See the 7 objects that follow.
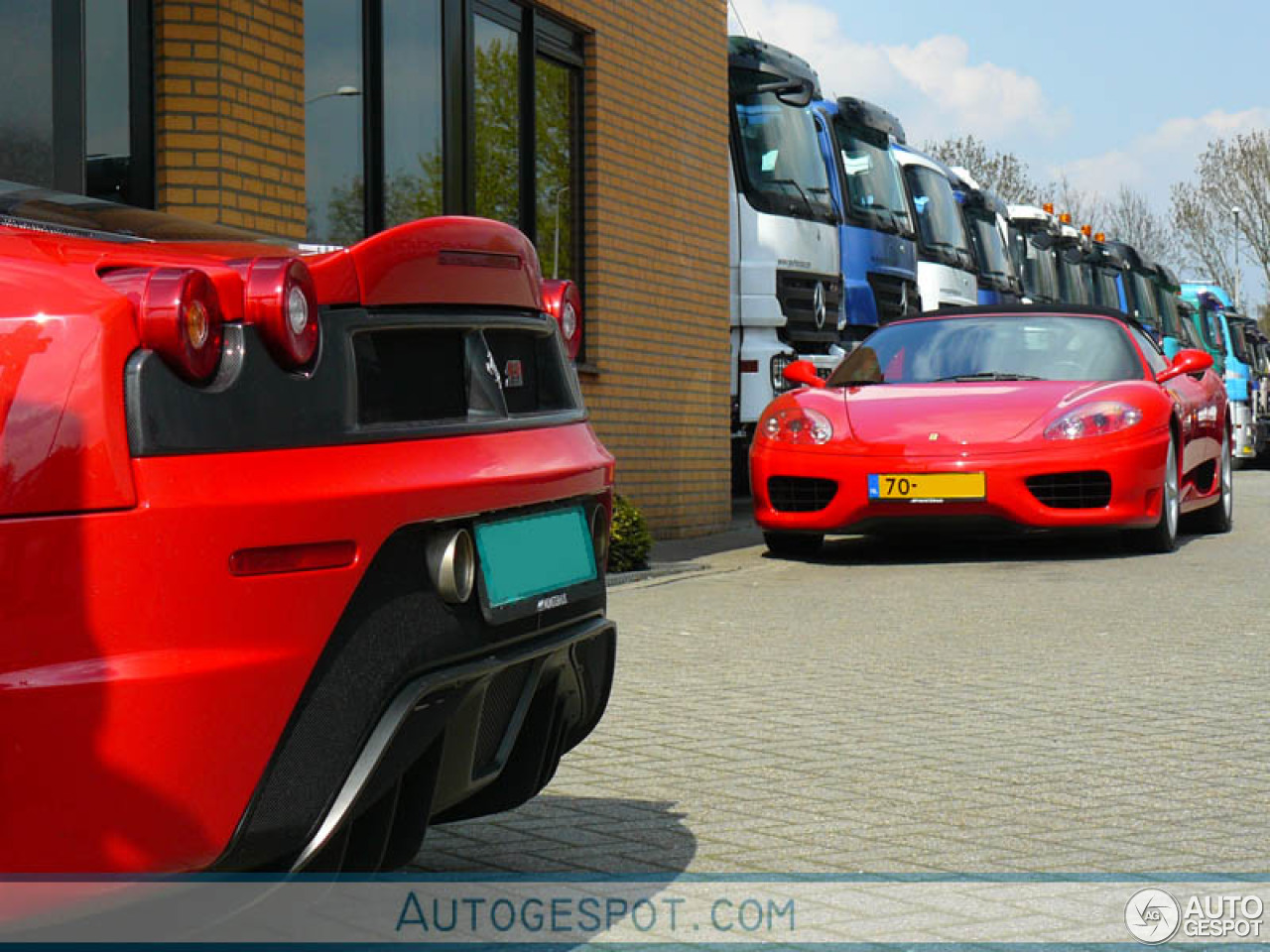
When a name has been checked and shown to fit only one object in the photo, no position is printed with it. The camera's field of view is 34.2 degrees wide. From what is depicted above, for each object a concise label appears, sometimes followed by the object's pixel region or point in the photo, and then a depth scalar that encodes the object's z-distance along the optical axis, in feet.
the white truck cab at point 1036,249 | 94.48
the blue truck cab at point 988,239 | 82.99
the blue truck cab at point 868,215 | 59.41
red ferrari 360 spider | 36.37
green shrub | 35.99
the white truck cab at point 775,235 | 53.06
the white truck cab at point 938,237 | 70.74
